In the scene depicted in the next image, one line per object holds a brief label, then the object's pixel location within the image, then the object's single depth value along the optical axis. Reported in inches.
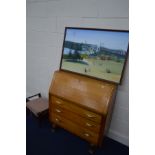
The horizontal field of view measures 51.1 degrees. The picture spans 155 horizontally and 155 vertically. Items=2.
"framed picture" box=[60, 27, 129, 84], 73.3
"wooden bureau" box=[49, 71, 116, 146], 71.8
